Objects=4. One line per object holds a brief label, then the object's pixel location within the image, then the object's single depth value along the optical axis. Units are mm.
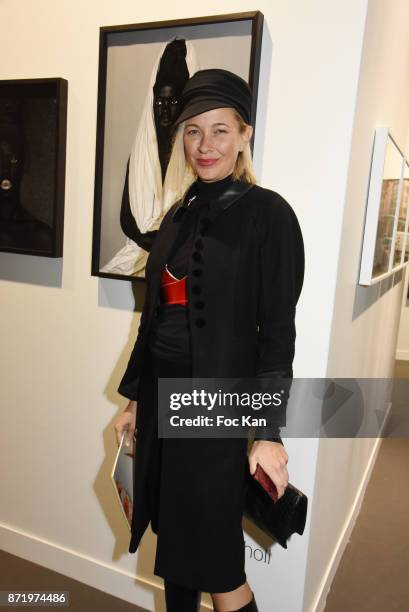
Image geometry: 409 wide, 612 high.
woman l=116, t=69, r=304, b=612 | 1179
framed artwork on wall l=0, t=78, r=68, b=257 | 1889
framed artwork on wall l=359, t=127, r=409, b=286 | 1814
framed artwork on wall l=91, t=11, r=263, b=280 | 1594
